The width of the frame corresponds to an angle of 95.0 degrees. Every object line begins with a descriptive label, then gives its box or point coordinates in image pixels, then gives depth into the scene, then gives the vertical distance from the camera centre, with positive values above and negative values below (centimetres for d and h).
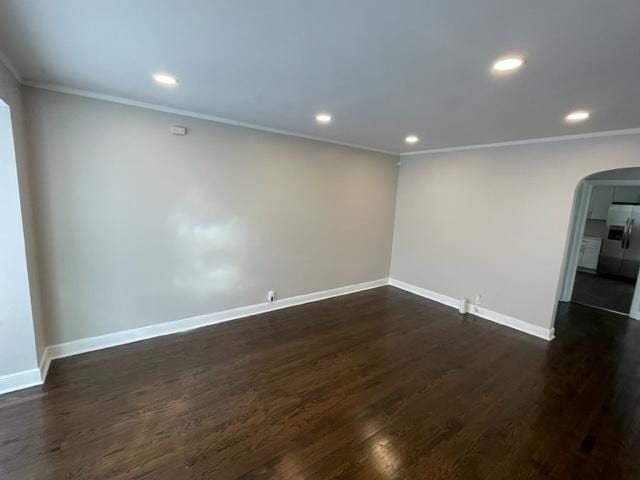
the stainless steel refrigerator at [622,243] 639 -57
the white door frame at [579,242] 452 -45
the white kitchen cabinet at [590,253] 707 -91
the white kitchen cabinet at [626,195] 659 +51
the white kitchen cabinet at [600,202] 696 +34
